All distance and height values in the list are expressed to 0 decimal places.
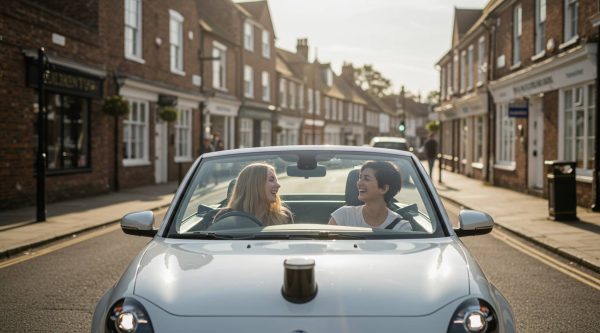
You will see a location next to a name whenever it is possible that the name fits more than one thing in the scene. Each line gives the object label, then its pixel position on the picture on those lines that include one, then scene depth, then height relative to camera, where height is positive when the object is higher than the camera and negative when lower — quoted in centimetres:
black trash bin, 1191 -69
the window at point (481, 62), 2575 +395
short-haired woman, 374 -24
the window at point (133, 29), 2023 +406
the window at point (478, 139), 2772 +77
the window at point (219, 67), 3041 +430
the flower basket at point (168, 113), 2203 +138
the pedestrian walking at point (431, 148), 2438 +31
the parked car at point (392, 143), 2253 +45
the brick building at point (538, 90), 1456 +189
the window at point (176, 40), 2416 +443
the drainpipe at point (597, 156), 1336 +4
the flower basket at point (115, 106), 1769 +129
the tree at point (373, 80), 11088 +1336
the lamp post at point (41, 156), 1142 -9
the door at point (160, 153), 2305 -2
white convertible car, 246 -53
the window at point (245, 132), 3556 +123
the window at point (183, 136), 2531 +70
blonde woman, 369 -25
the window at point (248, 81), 3610 +421
